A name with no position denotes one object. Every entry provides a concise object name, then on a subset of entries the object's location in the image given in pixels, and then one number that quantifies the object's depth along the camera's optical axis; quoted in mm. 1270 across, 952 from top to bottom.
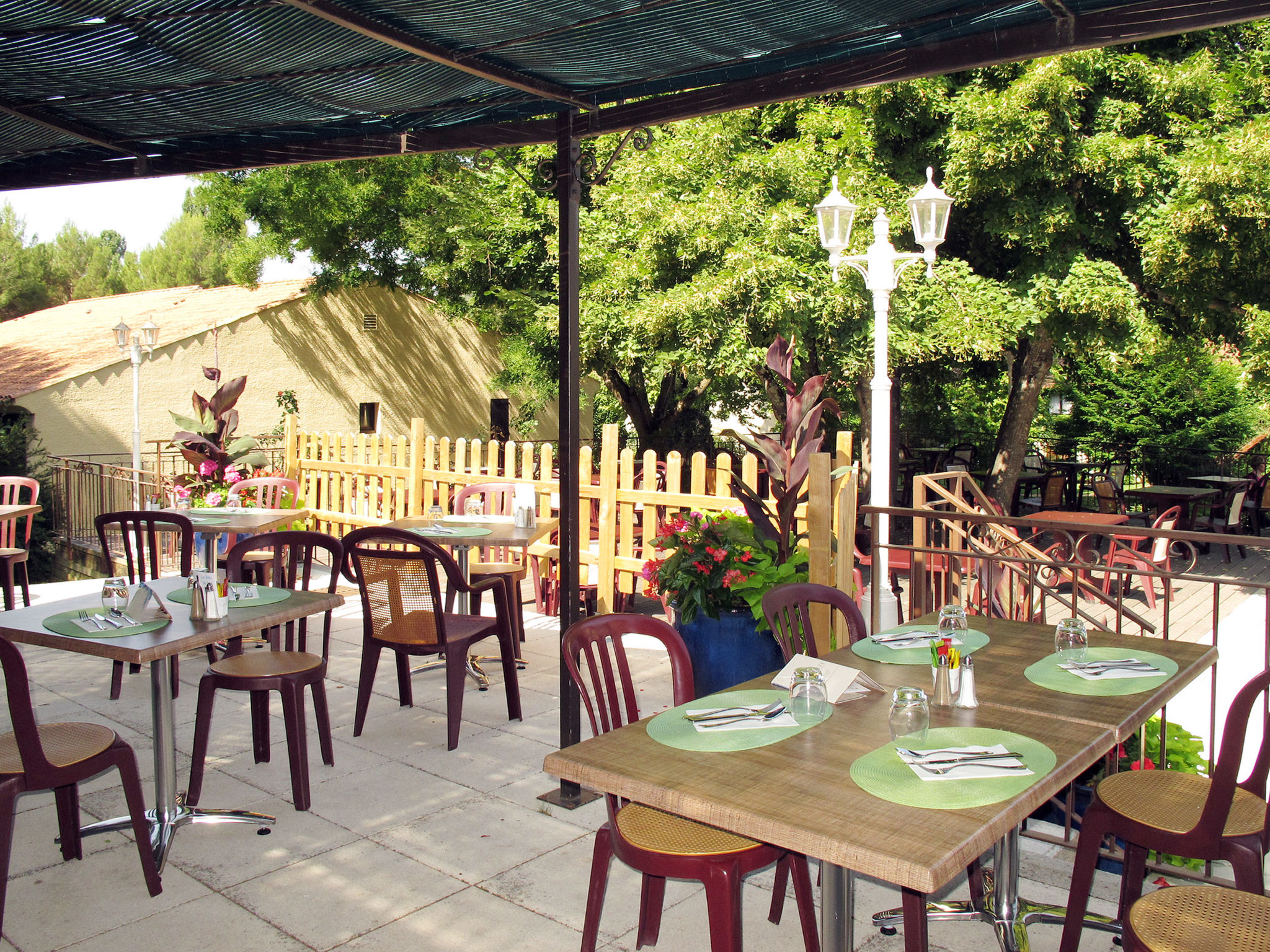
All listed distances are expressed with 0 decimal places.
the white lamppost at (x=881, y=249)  6863
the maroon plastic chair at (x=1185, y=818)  2428
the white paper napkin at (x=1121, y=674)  2914
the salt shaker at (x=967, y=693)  2643
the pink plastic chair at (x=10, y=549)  6680
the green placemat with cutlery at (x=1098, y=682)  2787
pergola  2969
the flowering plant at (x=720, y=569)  4875
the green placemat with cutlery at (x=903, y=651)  3168
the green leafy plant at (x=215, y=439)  7473
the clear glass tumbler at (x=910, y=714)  2355
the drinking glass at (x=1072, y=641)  3123
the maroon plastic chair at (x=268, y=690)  3842
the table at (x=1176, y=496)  11680
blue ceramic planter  4910
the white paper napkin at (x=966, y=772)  2137
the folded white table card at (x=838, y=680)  2734
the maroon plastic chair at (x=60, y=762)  2863
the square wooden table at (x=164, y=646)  3260
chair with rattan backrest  4625
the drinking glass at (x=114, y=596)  3662
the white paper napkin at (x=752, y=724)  2479
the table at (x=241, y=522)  5844
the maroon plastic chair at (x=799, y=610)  3539
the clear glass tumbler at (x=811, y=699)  2562
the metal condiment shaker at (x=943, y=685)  2660
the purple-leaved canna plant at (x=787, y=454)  5086
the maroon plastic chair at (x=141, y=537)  5352
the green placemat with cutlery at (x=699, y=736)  2363
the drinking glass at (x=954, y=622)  3184
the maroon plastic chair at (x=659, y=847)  2406
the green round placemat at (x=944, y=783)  2014
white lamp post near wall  16047
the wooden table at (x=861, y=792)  1825
